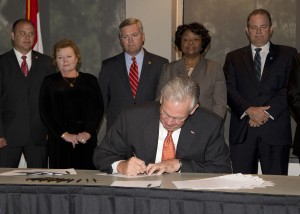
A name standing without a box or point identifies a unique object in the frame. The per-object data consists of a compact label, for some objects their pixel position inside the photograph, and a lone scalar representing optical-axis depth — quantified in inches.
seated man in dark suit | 129.5
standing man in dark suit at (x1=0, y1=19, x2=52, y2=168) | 206.1
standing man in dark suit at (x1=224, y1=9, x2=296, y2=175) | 194.4
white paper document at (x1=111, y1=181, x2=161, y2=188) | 109.5
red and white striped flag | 260.4
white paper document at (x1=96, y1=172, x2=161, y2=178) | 122.9
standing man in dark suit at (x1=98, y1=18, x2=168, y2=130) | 203.2
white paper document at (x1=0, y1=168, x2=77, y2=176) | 127.0
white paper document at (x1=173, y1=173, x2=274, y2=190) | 108.7
